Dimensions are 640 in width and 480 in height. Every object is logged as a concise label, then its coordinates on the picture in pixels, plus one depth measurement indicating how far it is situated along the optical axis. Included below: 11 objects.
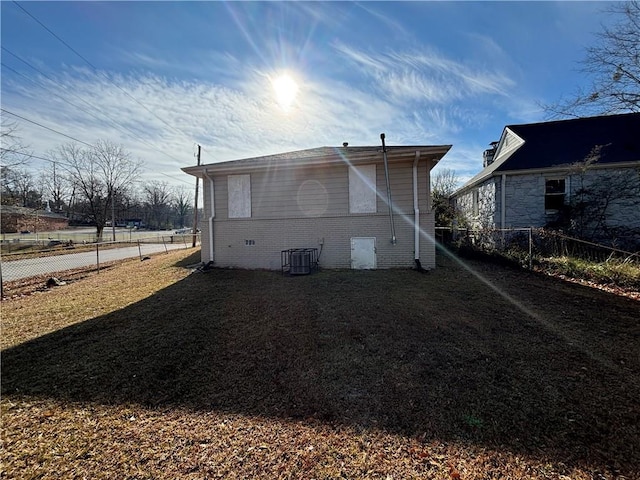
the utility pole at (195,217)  17.92
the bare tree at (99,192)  27.10
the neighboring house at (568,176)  9.48
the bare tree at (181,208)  63.47
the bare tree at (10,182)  16.14
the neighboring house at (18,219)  22.03
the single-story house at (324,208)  7.72
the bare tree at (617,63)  7.25
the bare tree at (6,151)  13.55
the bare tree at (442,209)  13.84
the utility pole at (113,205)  27.93
